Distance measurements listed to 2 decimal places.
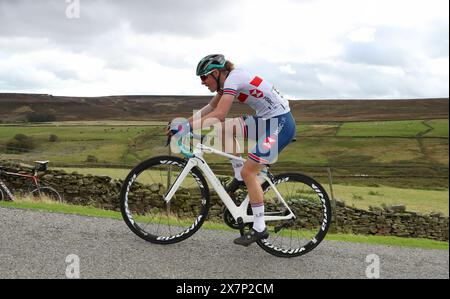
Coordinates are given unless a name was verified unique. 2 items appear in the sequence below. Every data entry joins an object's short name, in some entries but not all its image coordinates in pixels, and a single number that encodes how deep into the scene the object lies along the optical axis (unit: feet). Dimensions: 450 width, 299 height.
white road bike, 20.25
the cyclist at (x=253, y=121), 18.83
